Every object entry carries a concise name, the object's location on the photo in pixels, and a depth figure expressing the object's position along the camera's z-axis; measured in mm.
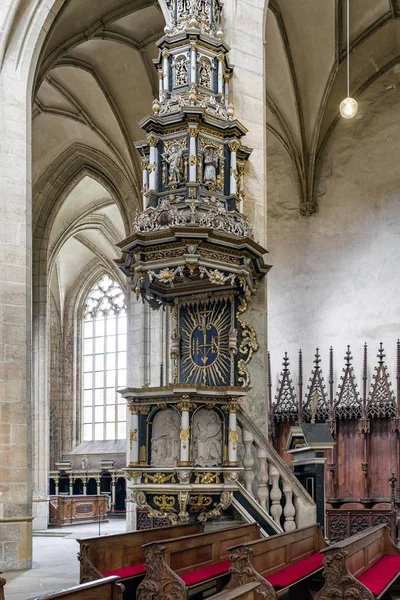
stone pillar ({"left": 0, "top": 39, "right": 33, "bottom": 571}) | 10070
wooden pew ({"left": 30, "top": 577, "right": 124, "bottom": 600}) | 4438
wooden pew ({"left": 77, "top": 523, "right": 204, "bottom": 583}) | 6379
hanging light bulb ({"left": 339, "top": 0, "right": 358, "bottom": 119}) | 11875
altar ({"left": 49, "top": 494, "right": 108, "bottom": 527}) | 18984
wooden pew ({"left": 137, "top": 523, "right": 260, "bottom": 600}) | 5762
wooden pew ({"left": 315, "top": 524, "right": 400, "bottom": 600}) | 5500
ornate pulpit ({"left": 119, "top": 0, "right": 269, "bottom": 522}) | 8359
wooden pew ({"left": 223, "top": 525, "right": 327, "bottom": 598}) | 5637
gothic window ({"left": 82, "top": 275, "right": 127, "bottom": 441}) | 26922
